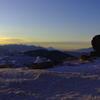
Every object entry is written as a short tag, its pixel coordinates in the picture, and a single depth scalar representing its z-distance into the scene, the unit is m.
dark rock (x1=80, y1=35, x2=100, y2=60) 21.73
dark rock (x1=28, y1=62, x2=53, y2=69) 14.90
